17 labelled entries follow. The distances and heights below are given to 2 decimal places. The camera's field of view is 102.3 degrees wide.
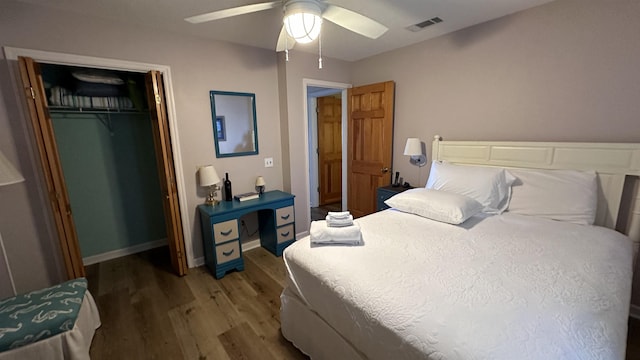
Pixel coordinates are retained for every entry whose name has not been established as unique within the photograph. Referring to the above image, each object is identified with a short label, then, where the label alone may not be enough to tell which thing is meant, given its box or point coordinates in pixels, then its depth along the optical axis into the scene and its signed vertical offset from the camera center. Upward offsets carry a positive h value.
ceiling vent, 2.29 +0.98
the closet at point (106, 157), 2.50 -0.19
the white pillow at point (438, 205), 1.94 -0.58
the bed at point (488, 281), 0.92 -0.70
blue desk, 2.52 -0.96
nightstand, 3.01 -0.70
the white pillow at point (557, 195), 1.87 -0.50
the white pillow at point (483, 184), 2.15 -0.47
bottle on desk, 2.84 -0.57
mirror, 2.77 +0.15
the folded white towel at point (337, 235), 1.62 -0.64
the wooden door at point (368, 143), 3.25 -0.13
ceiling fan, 1.51 +0.71
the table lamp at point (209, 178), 2.60 -0.41
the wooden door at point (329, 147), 4.62 -0.23
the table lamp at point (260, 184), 3.04 -0.56
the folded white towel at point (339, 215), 1.81 -0.57
